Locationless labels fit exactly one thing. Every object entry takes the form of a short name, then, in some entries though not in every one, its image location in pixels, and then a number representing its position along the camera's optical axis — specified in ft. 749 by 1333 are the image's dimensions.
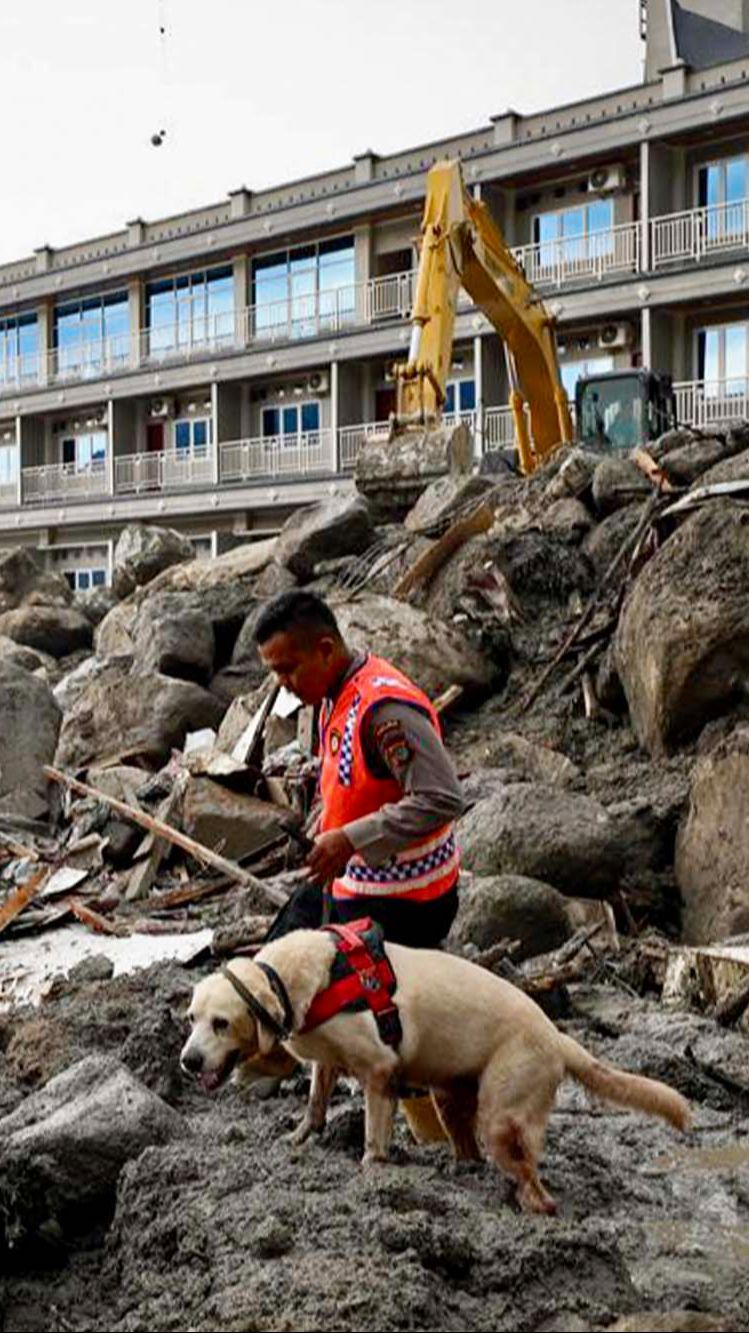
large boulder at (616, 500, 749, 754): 37.32
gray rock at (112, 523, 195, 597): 80.33
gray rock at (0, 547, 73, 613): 90.99
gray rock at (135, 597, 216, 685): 53.67
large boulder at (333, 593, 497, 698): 44.16
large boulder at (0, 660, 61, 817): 49.98
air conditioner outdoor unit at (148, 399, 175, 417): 147.54
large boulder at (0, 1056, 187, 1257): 15.10
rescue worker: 14.57
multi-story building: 108.58
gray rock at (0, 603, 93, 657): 79.00
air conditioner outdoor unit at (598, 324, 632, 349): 111.65
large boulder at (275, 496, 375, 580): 60.03
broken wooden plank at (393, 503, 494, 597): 51.29
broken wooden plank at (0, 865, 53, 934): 35.40
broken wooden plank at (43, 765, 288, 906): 32.60
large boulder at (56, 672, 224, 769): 49.96
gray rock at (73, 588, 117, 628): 84.89
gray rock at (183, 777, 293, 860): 38.34
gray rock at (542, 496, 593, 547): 51.29
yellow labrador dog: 13.80
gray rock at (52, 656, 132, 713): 56.59
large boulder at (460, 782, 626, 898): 31.01
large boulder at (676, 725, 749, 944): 30.99
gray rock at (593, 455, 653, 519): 51.67
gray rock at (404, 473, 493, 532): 57.16
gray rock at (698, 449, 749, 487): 44.34
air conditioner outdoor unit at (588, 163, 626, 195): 112.78
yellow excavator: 62.64
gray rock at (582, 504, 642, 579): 49.26
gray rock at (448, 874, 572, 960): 27.53
